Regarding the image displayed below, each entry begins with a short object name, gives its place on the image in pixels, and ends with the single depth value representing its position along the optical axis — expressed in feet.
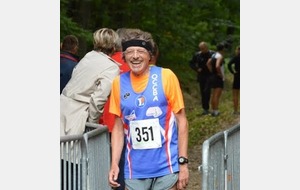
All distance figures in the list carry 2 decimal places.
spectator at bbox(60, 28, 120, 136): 25.99
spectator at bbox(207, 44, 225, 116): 68.22
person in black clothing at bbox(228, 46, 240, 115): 69.72
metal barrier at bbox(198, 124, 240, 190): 19.55
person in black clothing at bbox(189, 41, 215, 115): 69.35
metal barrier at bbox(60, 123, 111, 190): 21.73
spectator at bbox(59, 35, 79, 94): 32.47
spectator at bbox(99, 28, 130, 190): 24.65
